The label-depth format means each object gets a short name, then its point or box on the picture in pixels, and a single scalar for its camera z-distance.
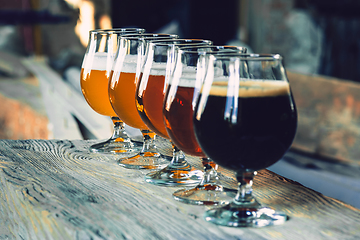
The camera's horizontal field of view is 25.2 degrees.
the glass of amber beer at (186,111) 0.73
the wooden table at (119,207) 0.65
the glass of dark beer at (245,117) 0.65
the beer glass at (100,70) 0.93
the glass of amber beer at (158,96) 0.79
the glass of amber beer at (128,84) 0.85
